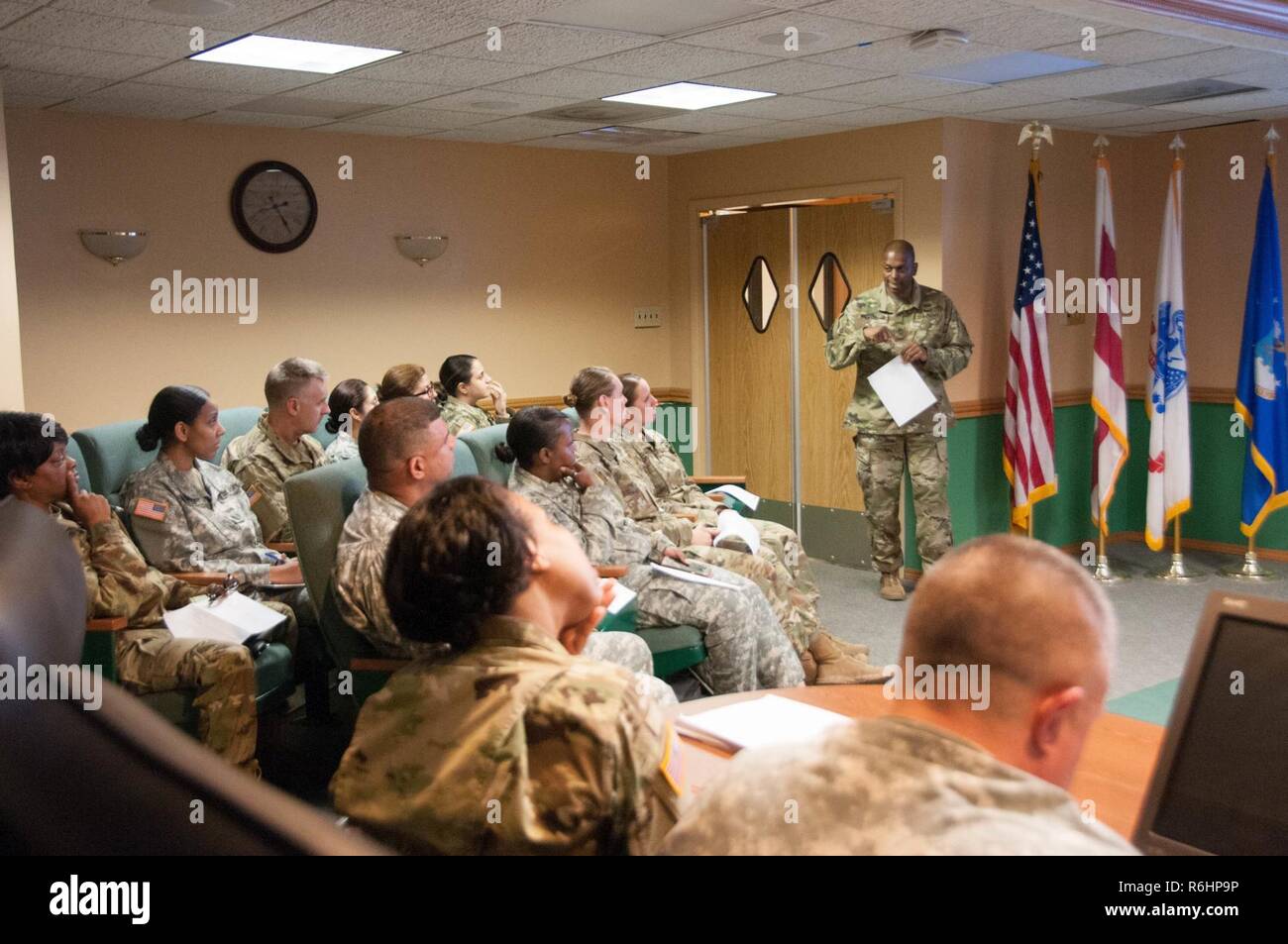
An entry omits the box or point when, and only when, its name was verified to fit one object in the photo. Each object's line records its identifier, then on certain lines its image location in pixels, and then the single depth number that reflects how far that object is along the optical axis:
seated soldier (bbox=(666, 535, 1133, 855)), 0.96
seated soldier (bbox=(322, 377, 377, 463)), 4.92
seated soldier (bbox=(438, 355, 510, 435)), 5.38
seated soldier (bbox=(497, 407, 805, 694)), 3.78
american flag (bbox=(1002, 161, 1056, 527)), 6.09
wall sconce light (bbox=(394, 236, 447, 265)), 6.48
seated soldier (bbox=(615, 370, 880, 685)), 4.70
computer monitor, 1.25
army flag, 6.26
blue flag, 6.04
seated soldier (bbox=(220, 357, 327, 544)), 4.34
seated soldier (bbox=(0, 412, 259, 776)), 3.12
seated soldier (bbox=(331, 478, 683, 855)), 1.31
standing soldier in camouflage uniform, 5.86
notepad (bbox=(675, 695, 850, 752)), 1.88
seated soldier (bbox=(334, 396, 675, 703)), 2.95
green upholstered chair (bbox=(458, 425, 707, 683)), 3.70
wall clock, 5.97
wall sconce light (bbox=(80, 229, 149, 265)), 5.48
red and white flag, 6.27
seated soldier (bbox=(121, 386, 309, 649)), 3.68
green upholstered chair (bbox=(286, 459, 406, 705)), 3.08
